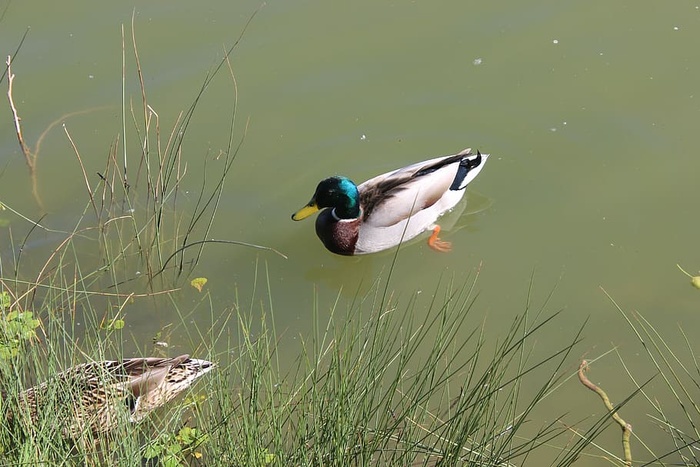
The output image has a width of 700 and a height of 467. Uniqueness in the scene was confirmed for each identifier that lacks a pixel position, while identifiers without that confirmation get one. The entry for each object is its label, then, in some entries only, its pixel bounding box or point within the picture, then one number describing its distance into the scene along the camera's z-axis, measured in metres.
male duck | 10.59
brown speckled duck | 6.15
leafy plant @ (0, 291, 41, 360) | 6.70
